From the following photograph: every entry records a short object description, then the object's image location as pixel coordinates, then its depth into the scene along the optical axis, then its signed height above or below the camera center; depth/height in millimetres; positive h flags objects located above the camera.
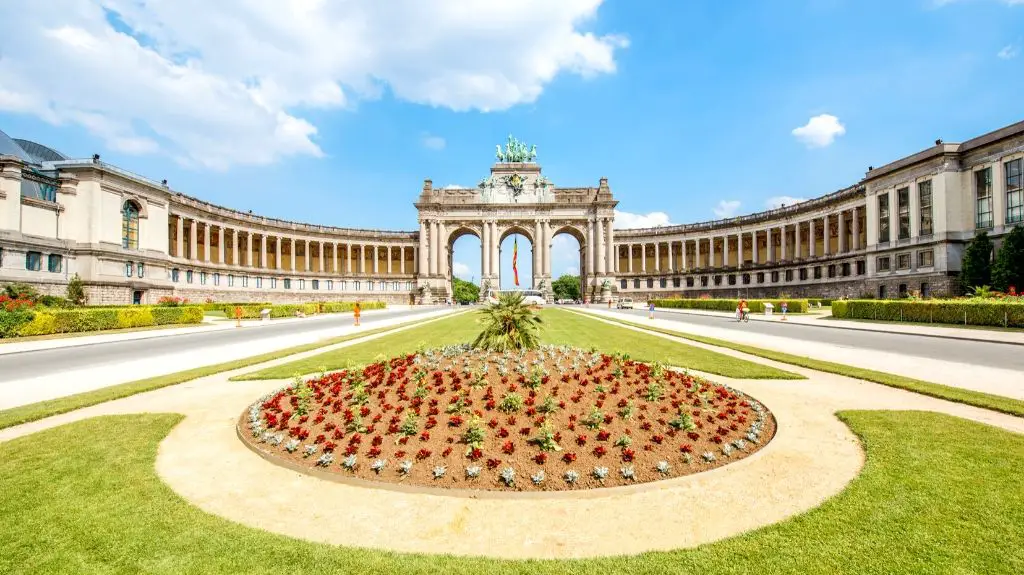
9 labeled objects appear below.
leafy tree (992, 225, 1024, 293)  37562 +1595
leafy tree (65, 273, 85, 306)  40438 +284
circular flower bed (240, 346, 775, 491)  6133 -2289
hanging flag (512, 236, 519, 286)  99000 +7091
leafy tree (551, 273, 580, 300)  170375 +504
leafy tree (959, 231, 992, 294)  41656 +1867
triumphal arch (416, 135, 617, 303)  94938 +14907
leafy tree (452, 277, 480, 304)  145750 -104
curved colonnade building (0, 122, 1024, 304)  44406 +7856
